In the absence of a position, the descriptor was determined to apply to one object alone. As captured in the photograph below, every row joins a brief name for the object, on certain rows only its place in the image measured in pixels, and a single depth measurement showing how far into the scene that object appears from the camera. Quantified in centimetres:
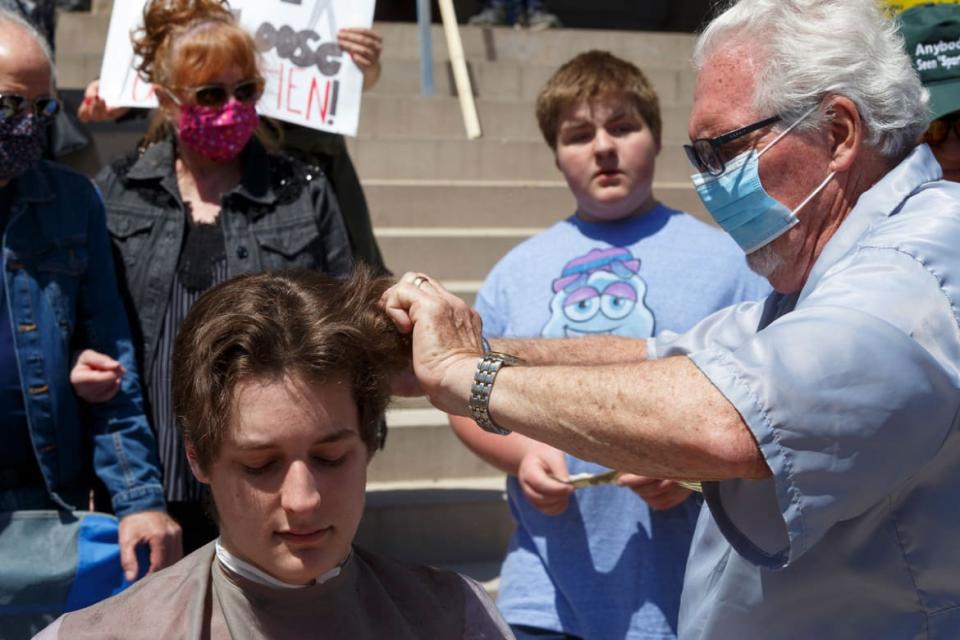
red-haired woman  342
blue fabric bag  282
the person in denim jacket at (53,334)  301
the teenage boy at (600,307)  335
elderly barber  192
